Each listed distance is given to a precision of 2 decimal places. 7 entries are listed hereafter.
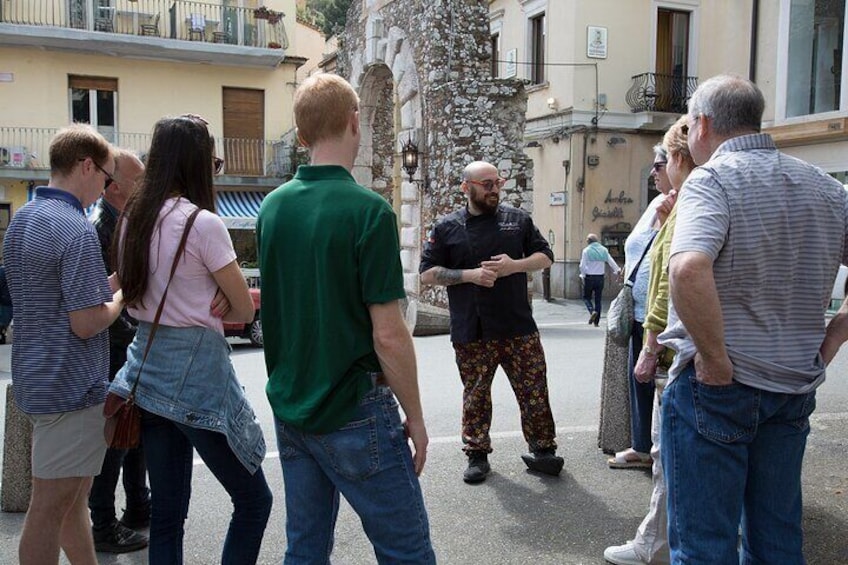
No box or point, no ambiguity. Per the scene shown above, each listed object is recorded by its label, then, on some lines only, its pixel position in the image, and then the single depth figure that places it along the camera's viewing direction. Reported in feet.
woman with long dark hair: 8.48
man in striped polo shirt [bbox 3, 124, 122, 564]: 8.97
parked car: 38.96
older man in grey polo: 7.53
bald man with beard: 15.33
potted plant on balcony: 75.77
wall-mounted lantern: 48.96
